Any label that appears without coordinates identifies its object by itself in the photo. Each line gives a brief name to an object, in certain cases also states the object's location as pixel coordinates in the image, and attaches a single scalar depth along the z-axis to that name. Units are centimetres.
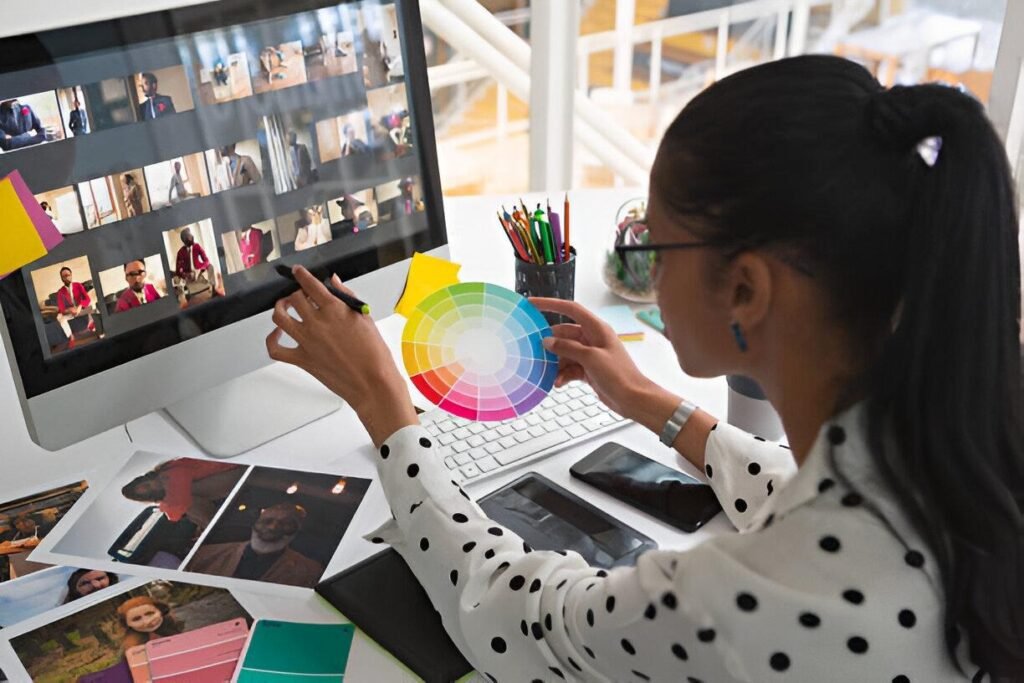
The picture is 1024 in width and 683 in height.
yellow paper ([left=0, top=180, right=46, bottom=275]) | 87
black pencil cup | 123
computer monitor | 90
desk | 87
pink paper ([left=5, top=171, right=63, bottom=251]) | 87
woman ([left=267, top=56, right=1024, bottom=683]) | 62
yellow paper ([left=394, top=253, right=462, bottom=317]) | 117
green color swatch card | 80
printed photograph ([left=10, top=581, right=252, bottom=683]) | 81
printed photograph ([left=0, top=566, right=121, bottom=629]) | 88
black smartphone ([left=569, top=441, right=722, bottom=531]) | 99
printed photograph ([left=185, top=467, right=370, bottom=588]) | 92
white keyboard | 106
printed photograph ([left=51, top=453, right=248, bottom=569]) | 95
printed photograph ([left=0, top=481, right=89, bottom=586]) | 93
